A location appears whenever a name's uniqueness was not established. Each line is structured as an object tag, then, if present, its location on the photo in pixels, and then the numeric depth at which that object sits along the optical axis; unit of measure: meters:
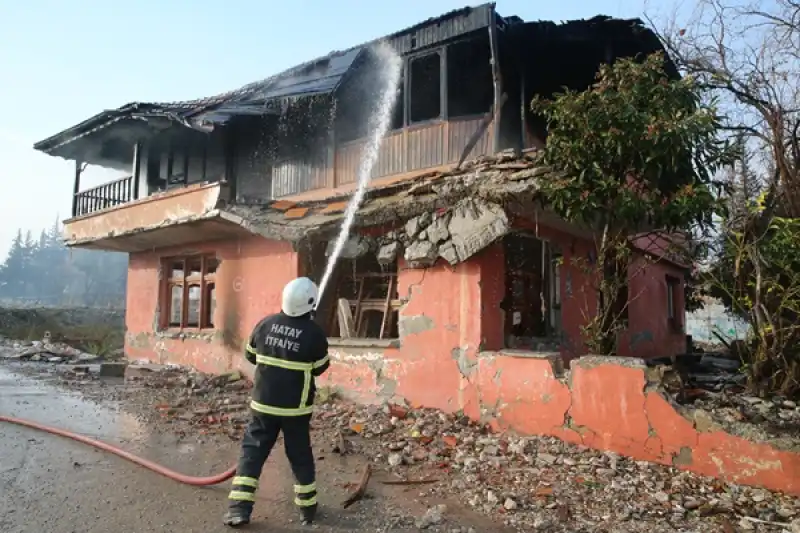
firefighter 3.95
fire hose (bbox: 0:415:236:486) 4.56
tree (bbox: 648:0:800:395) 6.11
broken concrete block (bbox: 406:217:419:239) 7.74
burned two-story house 7.39
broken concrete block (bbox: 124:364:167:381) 11.11
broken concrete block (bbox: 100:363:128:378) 11.45
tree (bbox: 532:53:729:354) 5.75
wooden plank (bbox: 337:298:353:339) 8.75
